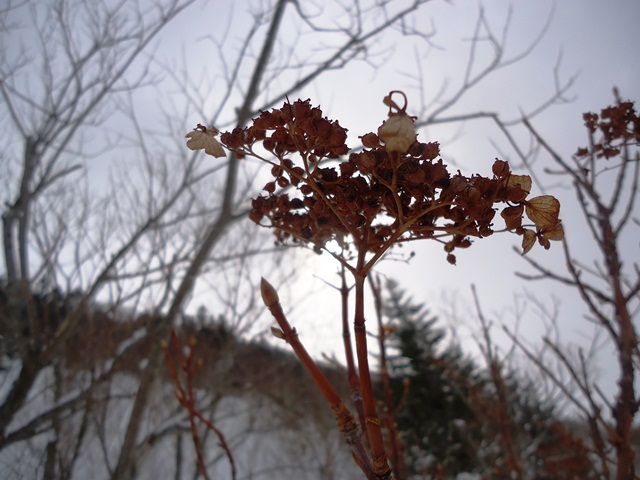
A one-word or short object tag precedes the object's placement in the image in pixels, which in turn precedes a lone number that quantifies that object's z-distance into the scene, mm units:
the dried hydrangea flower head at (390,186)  190
